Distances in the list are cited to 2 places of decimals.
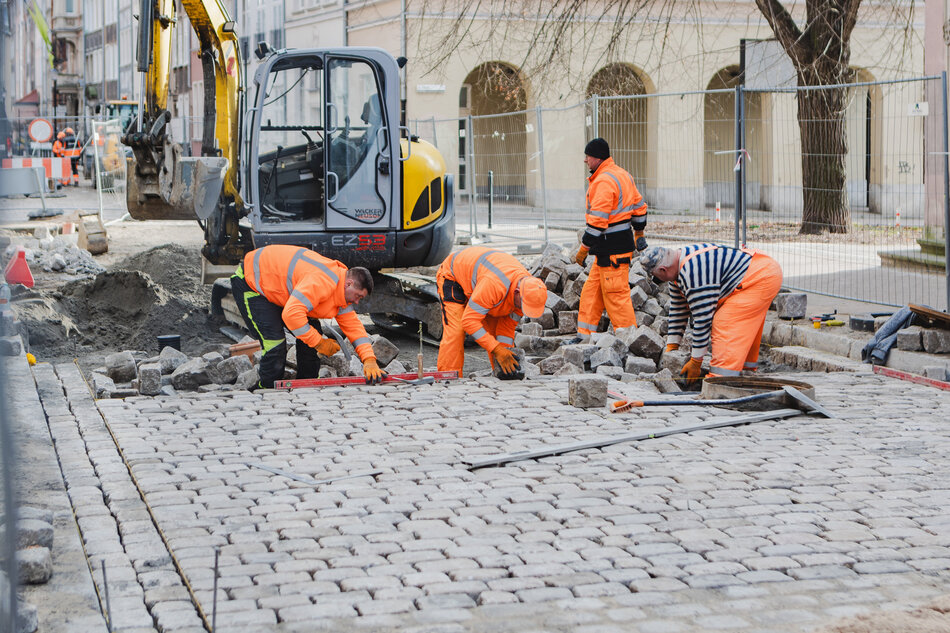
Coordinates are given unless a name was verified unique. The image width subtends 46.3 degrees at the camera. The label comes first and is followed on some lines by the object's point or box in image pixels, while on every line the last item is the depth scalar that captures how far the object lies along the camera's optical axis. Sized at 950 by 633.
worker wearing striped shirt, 8.68
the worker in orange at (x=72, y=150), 28.02
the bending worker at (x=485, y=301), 8.65
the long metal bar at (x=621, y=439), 6.33
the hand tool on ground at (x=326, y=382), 8.52
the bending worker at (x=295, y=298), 8.20
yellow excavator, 10.55
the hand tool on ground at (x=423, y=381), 8.69
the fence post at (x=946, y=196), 9.65
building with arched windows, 12.76
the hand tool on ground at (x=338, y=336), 9.26
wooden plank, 8.59
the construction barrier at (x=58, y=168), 22.12
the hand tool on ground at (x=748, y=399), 7.60
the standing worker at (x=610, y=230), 10.52
